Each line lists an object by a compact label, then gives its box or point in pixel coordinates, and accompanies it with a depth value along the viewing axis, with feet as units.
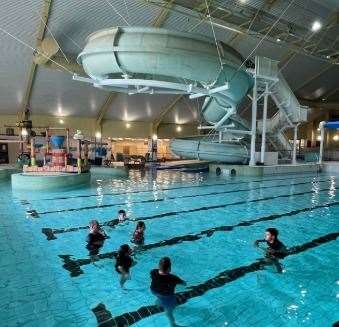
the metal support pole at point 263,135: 49.93
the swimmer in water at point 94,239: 15.60
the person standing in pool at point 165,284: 10.33
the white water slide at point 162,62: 25.79
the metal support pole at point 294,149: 56.29
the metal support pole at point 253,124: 49.21
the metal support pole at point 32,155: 40.95
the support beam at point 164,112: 76.70
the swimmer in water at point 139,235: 16.04
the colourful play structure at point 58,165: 39.17
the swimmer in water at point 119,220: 20.02
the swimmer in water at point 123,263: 12.30
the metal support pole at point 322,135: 59.77
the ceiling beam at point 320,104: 95.31
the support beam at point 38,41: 42.36
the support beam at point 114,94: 43.60
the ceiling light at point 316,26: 42.78
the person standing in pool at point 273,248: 14.40
